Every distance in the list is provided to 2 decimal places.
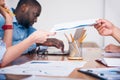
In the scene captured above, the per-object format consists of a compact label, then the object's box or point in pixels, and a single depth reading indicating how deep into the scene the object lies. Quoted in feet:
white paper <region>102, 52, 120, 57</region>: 4.94
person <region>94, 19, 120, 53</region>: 5.53
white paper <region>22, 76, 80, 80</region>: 2.73
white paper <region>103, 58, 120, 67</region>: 3.72
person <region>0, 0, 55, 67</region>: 3.93
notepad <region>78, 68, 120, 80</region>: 2.62
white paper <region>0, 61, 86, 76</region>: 3.09
